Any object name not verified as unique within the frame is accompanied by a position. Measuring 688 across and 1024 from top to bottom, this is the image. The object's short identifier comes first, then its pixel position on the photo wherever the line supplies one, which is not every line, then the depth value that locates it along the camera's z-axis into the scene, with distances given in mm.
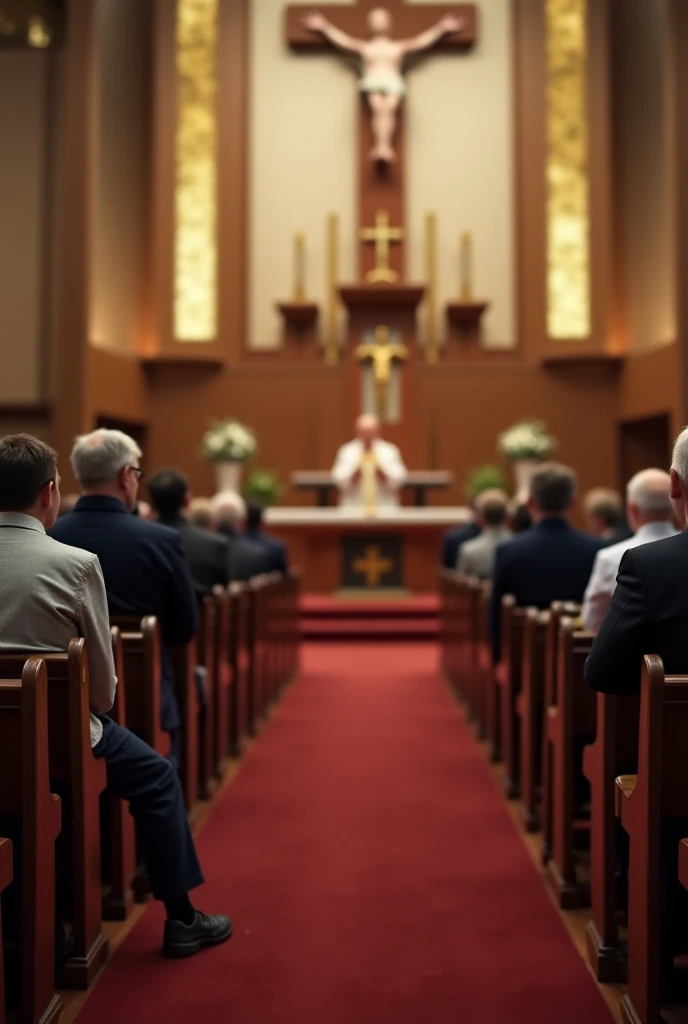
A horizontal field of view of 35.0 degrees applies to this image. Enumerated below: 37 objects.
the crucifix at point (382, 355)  11711
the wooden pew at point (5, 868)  1961
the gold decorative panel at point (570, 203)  11922
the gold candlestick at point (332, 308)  11977
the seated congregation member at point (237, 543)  5973
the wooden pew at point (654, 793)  2062
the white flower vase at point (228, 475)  11172
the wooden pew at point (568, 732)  3000
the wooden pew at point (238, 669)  5027
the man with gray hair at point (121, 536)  3156
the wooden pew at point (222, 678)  4543
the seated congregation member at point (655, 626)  2096
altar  9609
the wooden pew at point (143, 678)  3047
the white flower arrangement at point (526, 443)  11016
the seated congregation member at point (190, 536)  4160
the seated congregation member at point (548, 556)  4070
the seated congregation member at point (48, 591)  2320
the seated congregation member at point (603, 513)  5004
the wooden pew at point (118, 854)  2939
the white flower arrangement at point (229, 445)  11008
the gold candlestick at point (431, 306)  11992
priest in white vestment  10281
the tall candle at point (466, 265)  12016
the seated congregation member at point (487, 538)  6012
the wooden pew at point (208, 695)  4242
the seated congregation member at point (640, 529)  3115
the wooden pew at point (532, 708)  3723
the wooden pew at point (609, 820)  2553
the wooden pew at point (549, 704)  3264
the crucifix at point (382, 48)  11961
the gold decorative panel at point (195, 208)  12016
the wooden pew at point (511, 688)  4258
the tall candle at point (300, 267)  11992
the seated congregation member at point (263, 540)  6809
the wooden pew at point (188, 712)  3766
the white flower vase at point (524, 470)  11050
